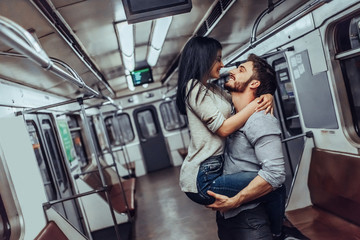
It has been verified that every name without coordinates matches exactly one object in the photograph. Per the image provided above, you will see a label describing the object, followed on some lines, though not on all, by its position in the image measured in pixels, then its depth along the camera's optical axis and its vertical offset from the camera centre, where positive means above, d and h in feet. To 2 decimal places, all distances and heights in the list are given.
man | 4.55 -1.06
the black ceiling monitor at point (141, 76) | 21.17 +2.72
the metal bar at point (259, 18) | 7.77 +1.63
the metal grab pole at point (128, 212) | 15.78 -4.36
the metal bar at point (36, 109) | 9.87 +1.12
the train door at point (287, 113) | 13.60 -1.46
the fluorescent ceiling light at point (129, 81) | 24.26 +3.27
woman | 4.76 -0.24
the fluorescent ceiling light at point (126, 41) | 11.12 +3.21
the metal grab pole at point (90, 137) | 9.86 -0.20
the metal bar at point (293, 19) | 5.51 +1.12
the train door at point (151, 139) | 35.09 -2.55
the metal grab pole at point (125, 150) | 33.73 -2.92
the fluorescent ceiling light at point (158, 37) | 11.79 +3.27
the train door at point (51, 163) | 12.56 -0.90
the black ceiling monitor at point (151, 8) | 7.47 +2.42
